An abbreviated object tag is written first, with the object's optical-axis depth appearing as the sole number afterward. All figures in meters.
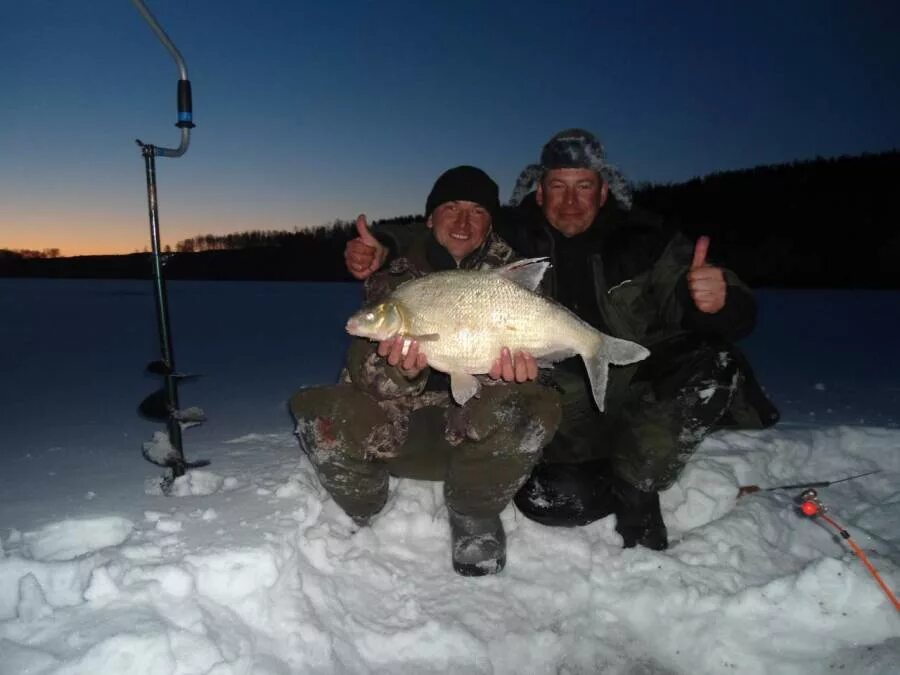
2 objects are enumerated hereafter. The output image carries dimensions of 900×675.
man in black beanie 2.83
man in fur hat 3.08
